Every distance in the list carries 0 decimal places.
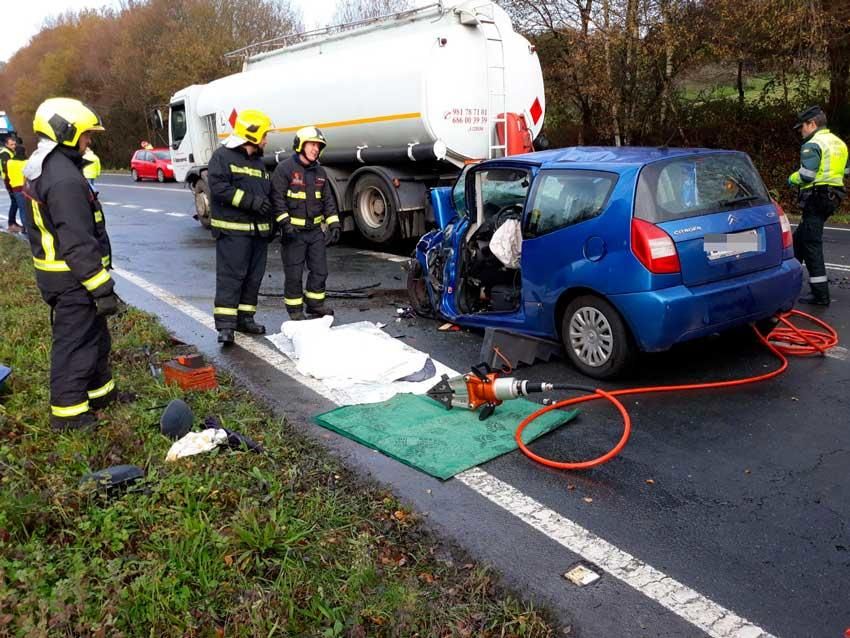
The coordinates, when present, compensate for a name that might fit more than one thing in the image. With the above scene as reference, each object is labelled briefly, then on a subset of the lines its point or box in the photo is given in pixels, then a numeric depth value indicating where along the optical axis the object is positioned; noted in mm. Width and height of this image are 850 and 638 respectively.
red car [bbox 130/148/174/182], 29397
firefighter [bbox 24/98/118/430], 3977
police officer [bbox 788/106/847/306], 6617
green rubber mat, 3916
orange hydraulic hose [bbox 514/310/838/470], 3820
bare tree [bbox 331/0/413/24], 36688
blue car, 4543
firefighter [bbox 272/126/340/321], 6748
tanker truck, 9805
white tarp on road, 5027
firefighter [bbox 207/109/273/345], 6059
